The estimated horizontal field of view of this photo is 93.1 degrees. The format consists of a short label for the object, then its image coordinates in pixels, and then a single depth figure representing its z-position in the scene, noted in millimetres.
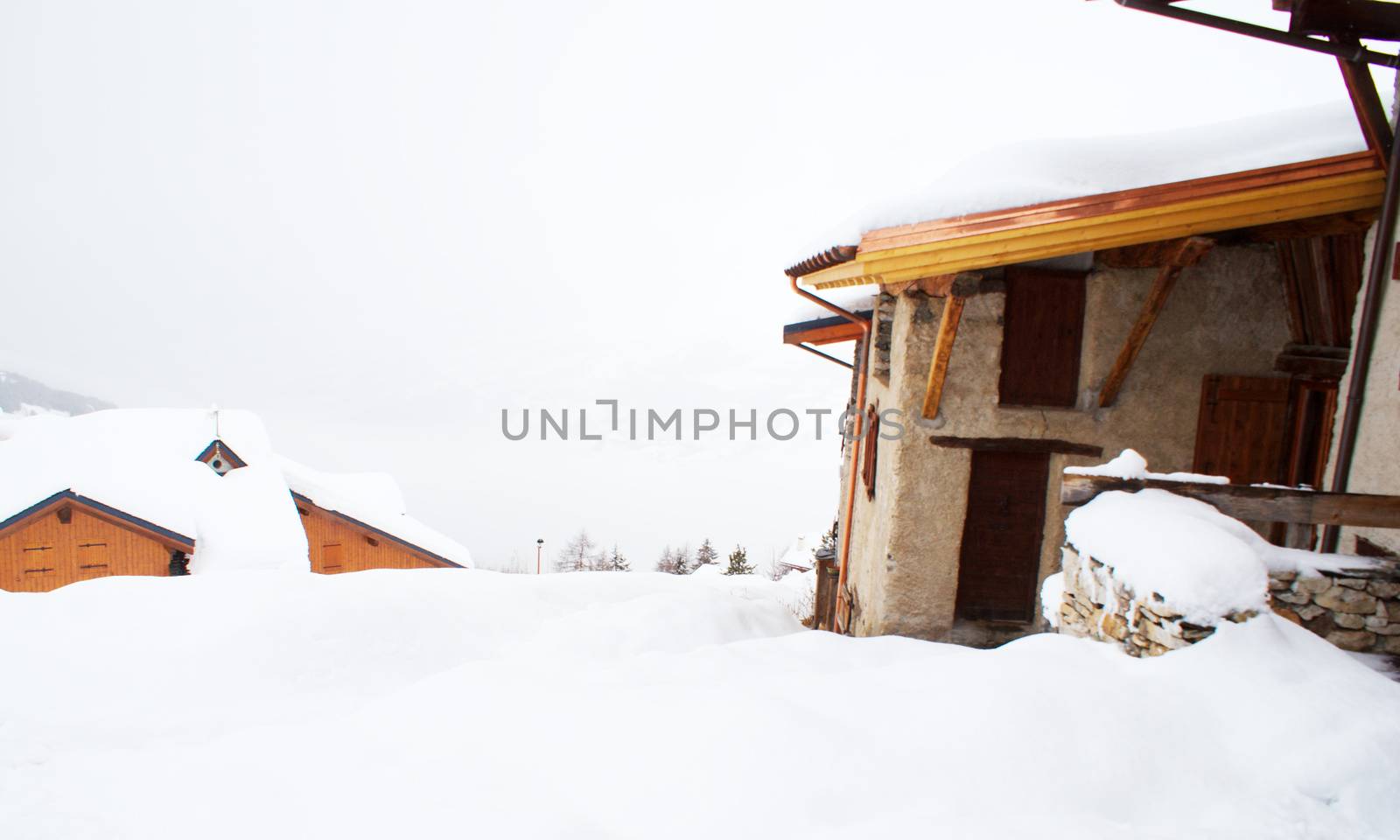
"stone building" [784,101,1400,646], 5426
